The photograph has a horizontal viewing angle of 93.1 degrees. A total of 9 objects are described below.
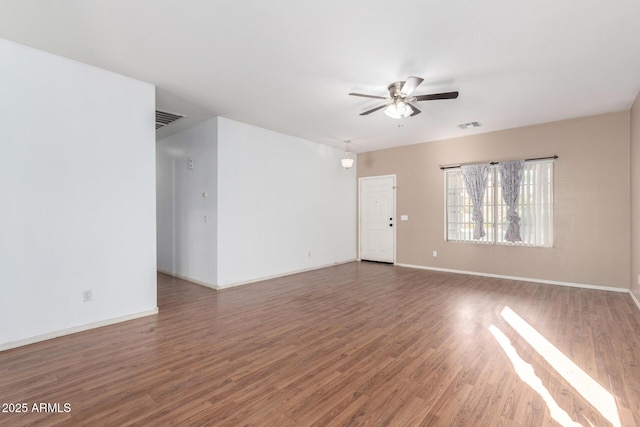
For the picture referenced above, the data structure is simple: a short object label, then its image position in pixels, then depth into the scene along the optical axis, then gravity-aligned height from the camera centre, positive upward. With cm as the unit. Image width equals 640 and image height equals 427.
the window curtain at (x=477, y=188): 585 +43
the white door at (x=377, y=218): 726 -19
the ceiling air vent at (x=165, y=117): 477 +153
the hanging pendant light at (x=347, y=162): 632 +101
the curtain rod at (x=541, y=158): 518 +89
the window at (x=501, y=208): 531 +3
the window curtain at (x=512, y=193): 547 +30
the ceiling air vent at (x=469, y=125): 529 +151
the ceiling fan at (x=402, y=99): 334 +127
